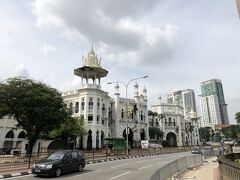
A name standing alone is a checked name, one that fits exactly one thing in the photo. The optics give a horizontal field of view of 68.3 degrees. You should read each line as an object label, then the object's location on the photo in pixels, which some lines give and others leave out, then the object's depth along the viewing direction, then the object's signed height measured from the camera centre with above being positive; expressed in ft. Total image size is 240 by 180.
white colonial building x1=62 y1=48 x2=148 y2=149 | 121.59 +17.26
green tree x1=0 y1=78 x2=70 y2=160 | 72.48 +11.04
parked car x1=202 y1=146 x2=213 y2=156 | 78.37 -10.35
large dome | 123.48 +42.28
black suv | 32.49 -6.16
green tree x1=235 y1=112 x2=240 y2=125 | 198.26 +12.27
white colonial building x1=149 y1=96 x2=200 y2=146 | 196.44 +6.79
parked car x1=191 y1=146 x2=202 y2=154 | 94.02 -11.48
